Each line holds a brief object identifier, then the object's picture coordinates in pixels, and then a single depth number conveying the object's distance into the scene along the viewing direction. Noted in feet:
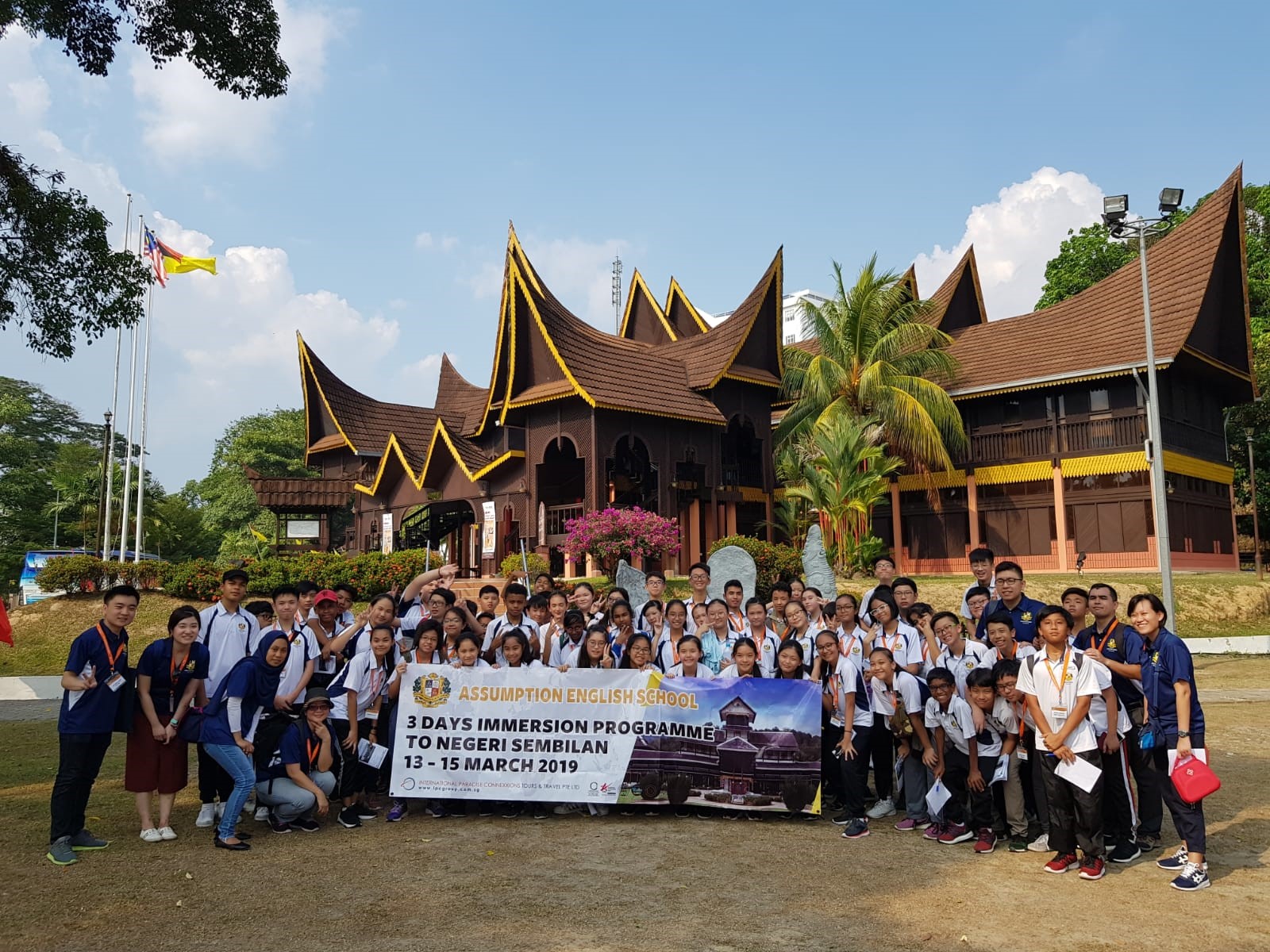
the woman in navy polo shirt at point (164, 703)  20.03
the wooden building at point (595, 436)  75.46
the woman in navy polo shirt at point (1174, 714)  17.40
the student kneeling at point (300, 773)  21.06
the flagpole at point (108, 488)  95.40
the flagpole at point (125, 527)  87.97
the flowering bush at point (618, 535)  64.85
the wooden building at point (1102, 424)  82.38
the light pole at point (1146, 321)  52.31
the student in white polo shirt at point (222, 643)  21.31
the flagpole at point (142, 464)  85.87
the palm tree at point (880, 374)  83.51
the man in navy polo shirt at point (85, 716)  19.34
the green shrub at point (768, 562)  65.92
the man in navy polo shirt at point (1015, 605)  22.68
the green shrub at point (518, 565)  70.18
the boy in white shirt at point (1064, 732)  17.83
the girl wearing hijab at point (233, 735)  19.86
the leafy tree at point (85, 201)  32.50
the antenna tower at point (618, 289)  179.32
